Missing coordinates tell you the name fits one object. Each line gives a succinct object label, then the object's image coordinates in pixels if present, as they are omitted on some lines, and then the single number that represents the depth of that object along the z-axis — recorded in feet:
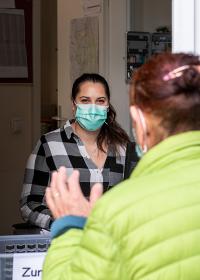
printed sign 5.54
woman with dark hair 8.30
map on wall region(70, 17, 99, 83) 12.89
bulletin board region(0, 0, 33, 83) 14.20
